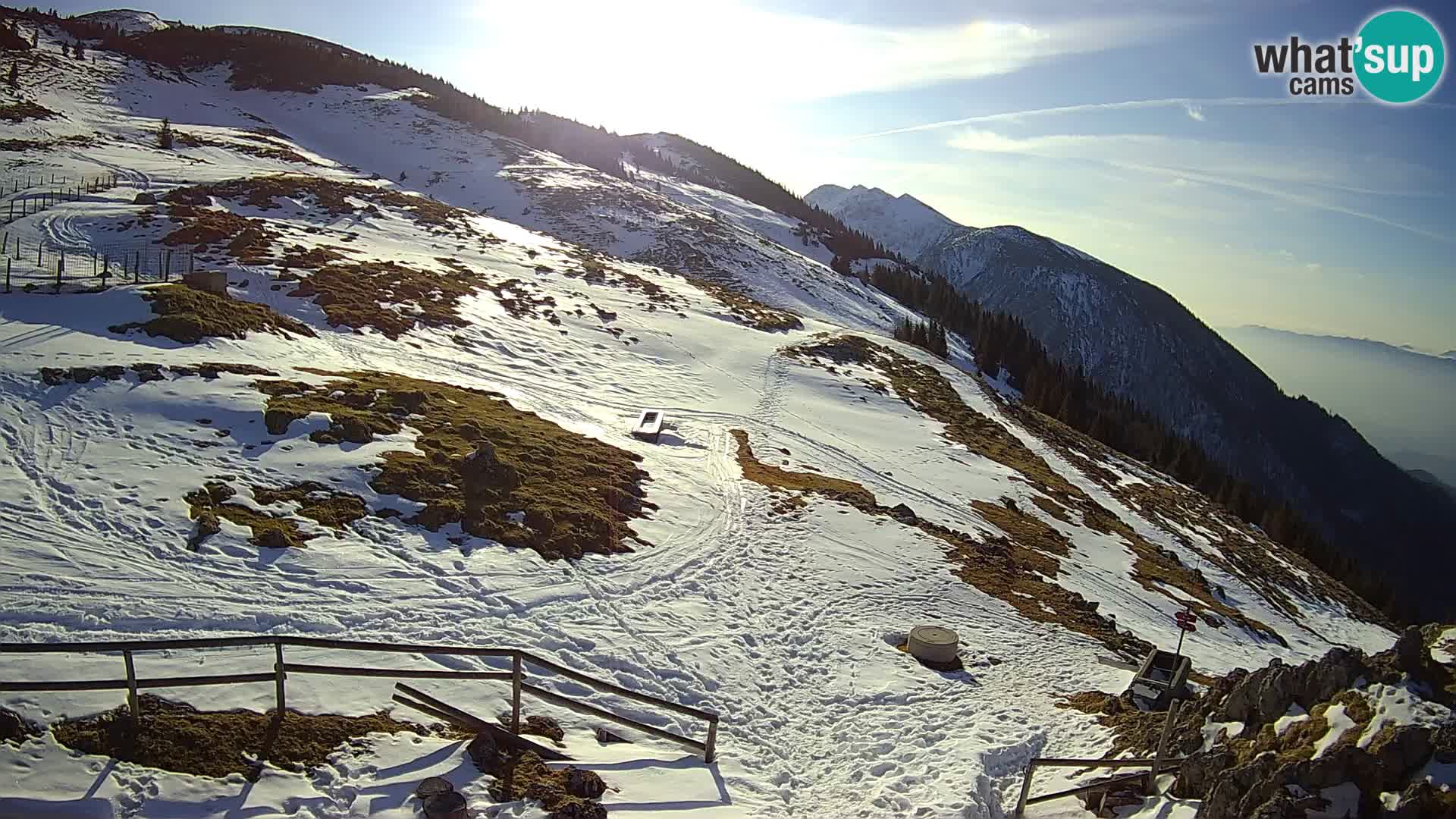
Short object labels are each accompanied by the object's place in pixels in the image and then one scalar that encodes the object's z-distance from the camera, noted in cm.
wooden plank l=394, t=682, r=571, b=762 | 1002
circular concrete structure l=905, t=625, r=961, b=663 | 1659
